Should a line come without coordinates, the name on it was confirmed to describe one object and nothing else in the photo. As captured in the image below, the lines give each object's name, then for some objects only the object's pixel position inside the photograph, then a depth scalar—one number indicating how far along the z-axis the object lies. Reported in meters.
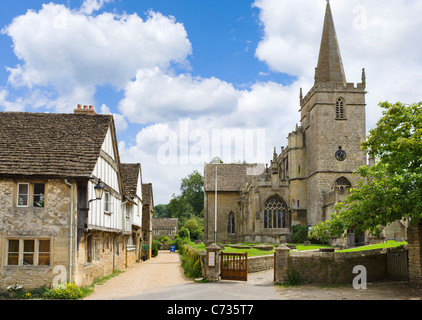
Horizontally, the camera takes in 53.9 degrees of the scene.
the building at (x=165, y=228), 84.00
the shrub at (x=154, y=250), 47.31
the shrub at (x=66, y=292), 14.25
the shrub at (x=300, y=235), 44.41
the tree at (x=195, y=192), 90.94
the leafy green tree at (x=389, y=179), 14.41
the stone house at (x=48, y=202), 15.25
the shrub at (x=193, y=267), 20.46
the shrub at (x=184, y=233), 61.42
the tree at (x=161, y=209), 160.75
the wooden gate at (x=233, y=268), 18.52
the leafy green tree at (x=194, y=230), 66.12
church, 45.16
